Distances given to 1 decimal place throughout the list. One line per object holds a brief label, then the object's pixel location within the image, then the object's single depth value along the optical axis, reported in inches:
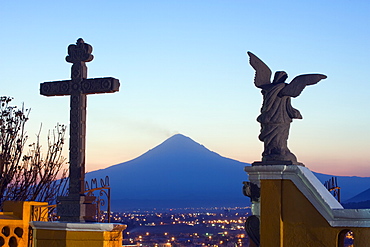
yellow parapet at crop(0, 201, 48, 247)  398.0
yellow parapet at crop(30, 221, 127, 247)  343.3
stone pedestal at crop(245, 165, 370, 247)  257.0
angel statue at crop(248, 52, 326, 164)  278.7
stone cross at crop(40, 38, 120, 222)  370.6
